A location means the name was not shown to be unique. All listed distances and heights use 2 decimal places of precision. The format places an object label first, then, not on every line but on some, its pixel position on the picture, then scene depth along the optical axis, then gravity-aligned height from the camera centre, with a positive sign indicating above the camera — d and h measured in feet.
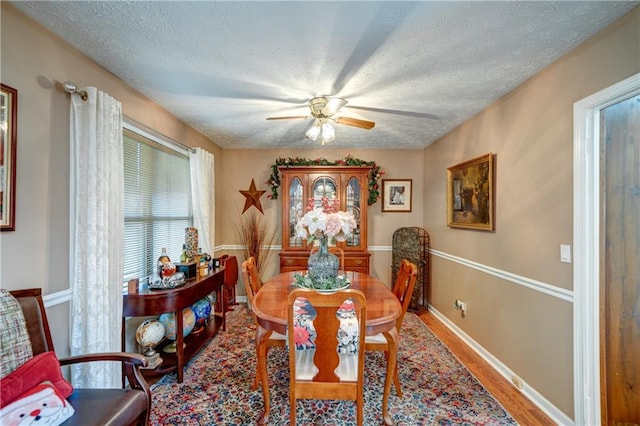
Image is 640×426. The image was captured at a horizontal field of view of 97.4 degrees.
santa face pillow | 3.54 -2.57
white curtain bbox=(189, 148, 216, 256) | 11.02 +0.74
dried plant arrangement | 14.11 -1.02
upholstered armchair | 3.80 -2.47
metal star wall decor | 14.25 +0.92
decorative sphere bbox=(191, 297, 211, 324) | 9.29 -3.25
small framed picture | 14.29 +0.97
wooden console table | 7.11 -2.42
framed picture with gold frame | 8.62 +0.68
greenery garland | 13.11 +2.28
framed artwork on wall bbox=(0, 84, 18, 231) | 4.57 +0.96
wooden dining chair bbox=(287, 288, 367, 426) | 4.81 -2.80
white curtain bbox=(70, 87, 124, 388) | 5.81 -0.49
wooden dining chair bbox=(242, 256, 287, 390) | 6.15 -2.19
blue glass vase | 6.78 -1.30
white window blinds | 8.15 +0.42
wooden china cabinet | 12.91 +0.71
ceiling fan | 7.79 +2.82
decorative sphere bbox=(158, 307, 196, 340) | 8.29 -3.25
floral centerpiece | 6.38 -0.47
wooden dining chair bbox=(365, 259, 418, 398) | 6.29 -2.16
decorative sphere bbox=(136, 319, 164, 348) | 7.57 -3.25
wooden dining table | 5.55 -2.10
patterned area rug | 6.23 -4.52
